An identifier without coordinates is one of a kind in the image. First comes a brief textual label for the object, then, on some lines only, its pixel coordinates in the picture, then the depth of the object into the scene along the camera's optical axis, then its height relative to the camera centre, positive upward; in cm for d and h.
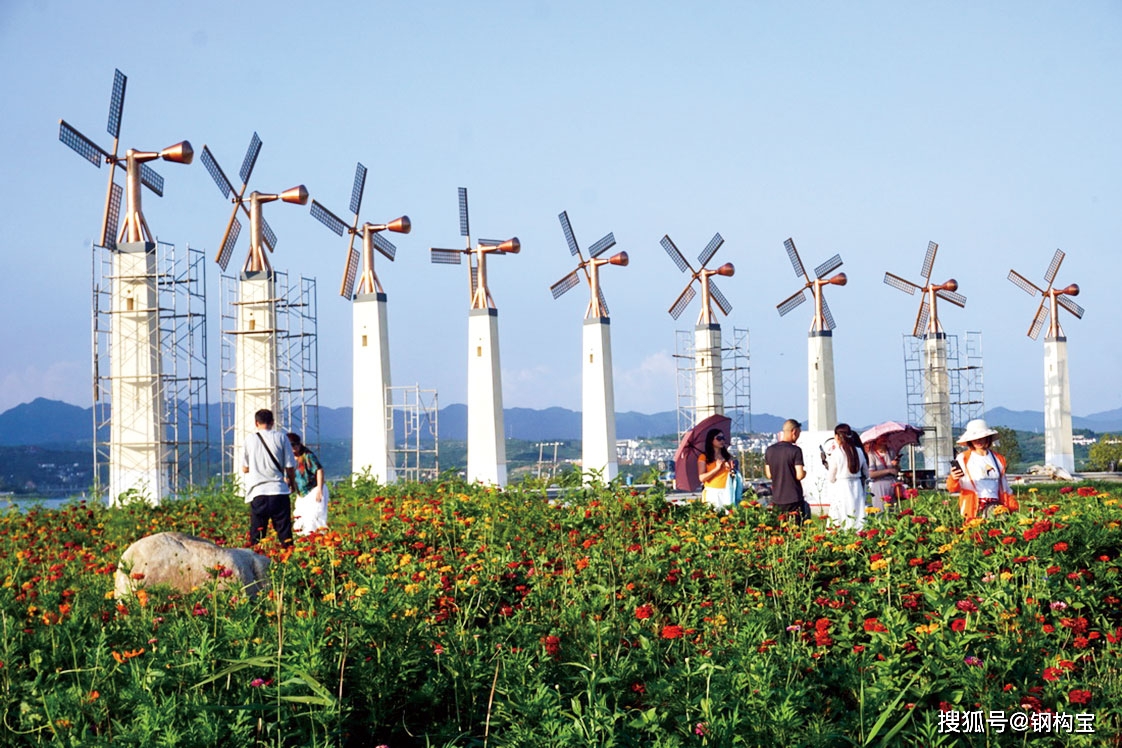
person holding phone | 973 -66
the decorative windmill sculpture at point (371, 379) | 3014 +113
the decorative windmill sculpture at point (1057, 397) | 4903 +22
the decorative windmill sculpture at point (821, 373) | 4362 +142
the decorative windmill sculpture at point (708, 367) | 4166 +169
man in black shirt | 1066 -64
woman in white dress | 1052 -66
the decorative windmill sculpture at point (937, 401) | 4991 +18
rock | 746 -95
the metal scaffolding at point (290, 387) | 3034 +97
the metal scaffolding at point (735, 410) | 4353 +4
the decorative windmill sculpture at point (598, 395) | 3641 +62
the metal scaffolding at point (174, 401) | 2722 +60
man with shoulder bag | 1030 -51
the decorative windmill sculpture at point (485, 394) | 3253 +66
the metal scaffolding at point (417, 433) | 3072 -44
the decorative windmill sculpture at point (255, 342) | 2928 +215
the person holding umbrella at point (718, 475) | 1155 -68
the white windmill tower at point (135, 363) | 2662 +153
